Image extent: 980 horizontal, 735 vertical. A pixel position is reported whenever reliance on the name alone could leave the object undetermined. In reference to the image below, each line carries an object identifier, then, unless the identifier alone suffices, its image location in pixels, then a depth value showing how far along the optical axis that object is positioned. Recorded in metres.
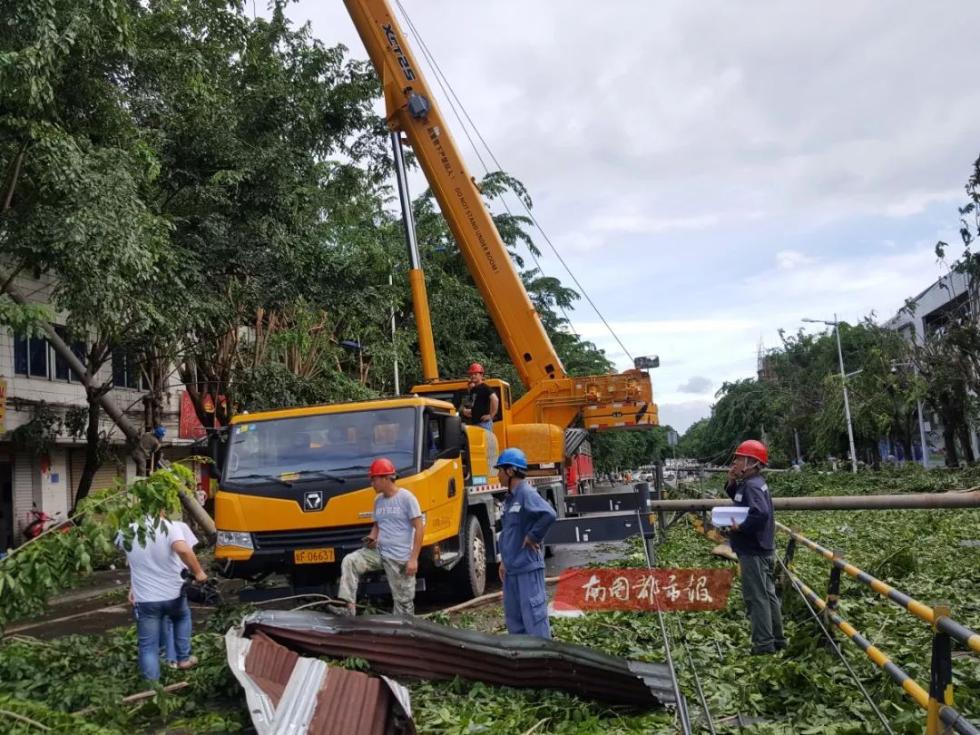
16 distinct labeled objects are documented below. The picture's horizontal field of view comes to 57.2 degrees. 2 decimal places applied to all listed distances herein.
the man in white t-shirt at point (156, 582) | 6.93
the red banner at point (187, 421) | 25.24
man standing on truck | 12.42
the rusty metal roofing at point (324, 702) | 4.80
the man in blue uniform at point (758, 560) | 6.81
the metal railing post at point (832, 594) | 6.53
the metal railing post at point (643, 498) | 10.72
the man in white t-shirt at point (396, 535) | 8.15
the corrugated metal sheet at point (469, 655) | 5.71
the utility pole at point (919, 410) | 34.53
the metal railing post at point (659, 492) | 14.15
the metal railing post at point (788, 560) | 8.05
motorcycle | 18.61
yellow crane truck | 9.39
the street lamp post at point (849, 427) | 42.89
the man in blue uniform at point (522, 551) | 6.75
